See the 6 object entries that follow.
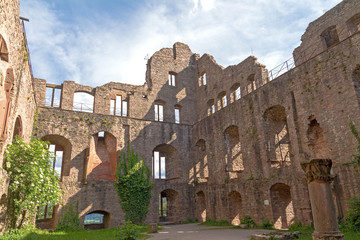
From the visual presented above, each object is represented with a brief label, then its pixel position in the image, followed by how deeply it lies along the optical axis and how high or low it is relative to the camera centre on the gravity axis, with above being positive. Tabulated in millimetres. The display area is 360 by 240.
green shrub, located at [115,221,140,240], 9352 -739
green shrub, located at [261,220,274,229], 13545 -930
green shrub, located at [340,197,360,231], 9812 -528
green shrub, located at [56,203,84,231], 15702 -475
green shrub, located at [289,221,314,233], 11308 -973
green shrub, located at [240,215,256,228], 14427 -772
